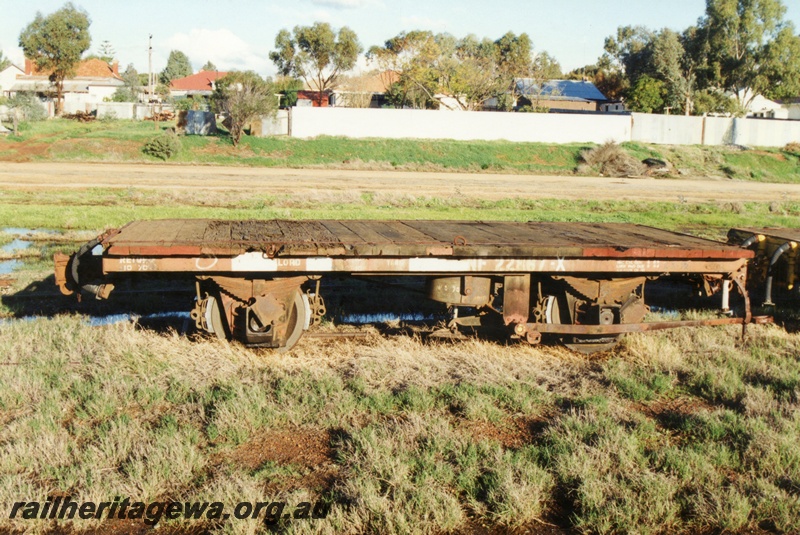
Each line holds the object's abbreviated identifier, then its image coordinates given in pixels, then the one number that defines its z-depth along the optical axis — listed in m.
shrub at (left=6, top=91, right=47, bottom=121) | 53.28
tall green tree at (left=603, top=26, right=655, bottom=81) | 80.56
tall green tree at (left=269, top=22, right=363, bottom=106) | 72.44
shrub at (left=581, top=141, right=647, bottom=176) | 44.94
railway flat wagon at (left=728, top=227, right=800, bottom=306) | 9.88
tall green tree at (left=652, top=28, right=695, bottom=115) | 67.31
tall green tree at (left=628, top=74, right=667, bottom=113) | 67.00
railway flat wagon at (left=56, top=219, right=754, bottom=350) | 7.52
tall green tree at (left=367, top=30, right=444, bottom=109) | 64.06
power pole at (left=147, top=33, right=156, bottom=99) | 58.23
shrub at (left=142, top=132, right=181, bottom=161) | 40.56
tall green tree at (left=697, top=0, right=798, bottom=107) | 66.88
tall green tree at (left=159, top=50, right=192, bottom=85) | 124.40
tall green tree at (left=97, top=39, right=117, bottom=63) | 139.38
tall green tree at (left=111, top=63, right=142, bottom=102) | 70.94
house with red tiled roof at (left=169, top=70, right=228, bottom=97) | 94.56
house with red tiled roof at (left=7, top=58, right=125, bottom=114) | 71.69
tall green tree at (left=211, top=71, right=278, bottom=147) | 44.22
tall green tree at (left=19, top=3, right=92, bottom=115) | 61.50
